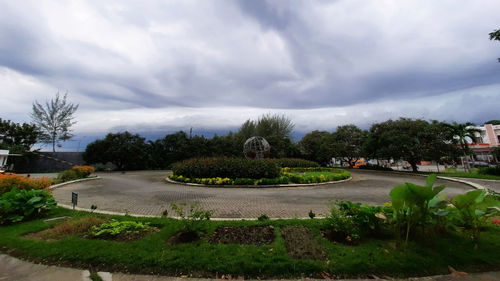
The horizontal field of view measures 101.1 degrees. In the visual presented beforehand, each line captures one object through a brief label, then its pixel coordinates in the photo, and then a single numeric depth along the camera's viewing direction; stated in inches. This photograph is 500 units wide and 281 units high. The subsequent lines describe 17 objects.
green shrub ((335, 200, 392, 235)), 144.0
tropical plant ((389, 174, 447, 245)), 117.6
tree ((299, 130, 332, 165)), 1270.8
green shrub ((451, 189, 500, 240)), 122.5
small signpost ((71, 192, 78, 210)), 229.0
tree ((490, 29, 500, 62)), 291.0
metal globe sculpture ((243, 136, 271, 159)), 909.2
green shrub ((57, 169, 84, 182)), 535.8
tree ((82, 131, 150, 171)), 1041.5
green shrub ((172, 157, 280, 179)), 490.4
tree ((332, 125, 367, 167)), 1149.1
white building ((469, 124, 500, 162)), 1622.8
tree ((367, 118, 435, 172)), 745.0
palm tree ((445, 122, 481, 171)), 767.2
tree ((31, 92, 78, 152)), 1149.1
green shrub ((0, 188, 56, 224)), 192.2
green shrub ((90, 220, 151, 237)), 158.2
